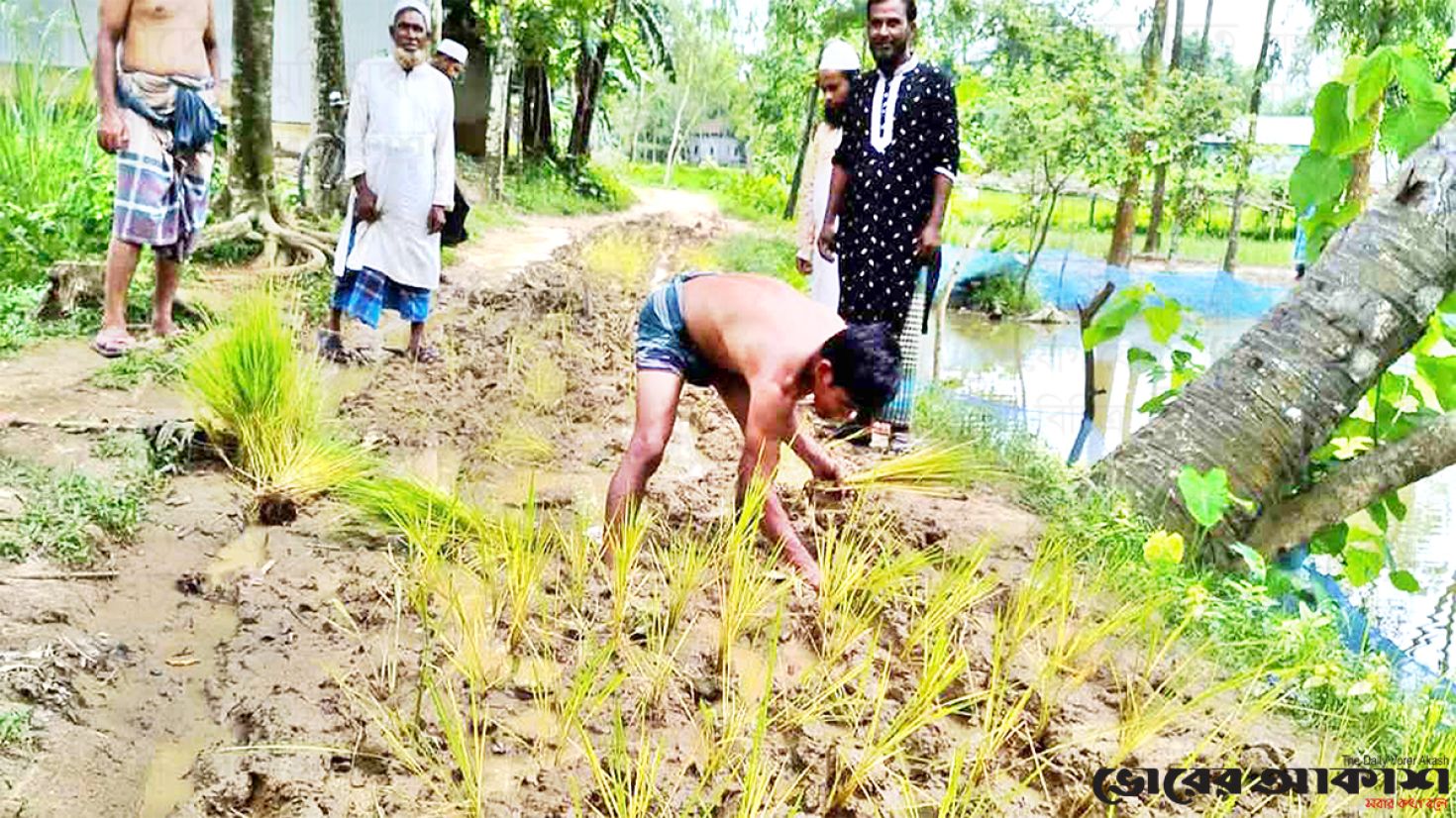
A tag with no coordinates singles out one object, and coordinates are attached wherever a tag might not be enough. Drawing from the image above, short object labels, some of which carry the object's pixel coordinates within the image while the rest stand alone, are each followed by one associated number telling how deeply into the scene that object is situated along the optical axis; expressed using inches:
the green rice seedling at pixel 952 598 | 92.8
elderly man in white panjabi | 188.2
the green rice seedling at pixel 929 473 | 139.8
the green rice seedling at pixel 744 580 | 92.1
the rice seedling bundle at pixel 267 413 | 124.0
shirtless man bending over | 95.1
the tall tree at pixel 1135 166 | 473.1
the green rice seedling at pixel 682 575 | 94.7
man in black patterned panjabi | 150.5
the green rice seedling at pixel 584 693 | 77.8
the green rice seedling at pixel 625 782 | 68.1
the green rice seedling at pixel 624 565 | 93.1
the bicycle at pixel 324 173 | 304.8
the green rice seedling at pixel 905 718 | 74.7
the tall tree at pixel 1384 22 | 573.3
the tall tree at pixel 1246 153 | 511.5
